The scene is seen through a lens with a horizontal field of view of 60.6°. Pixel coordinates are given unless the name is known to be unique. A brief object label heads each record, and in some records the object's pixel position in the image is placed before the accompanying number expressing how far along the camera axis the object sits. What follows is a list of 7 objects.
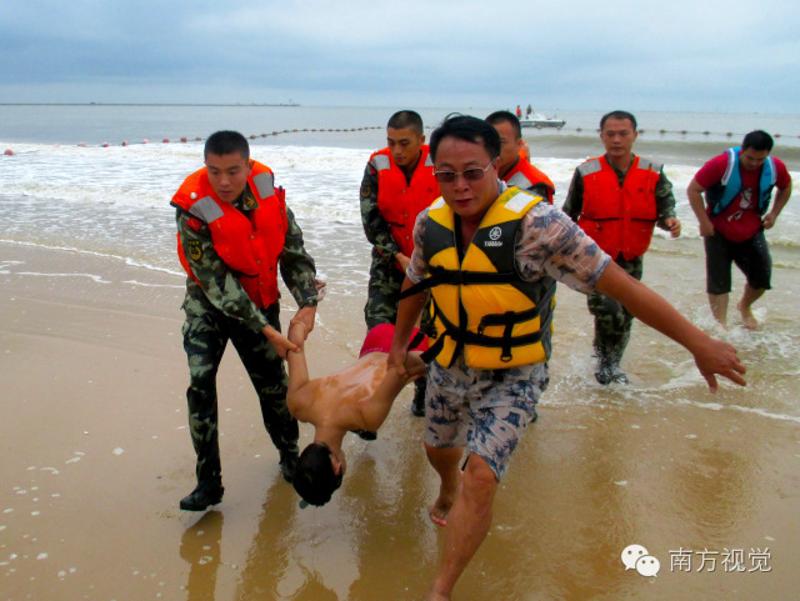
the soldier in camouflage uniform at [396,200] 3.91
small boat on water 50.16
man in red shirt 5.51
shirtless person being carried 2.76
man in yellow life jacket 2.25
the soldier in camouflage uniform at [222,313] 2.98
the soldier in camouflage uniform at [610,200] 4.53
